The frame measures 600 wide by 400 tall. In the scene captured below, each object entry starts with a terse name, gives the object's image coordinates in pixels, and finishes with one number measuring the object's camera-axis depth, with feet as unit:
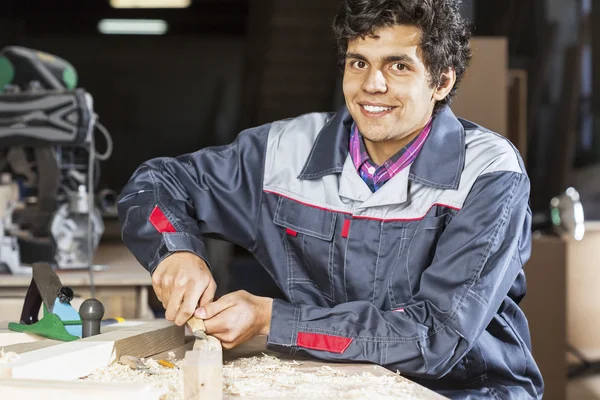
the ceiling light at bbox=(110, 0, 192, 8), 26.68
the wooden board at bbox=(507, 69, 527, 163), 10.92
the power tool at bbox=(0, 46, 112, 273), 9.43
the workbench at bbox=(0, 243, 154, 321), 8.79
